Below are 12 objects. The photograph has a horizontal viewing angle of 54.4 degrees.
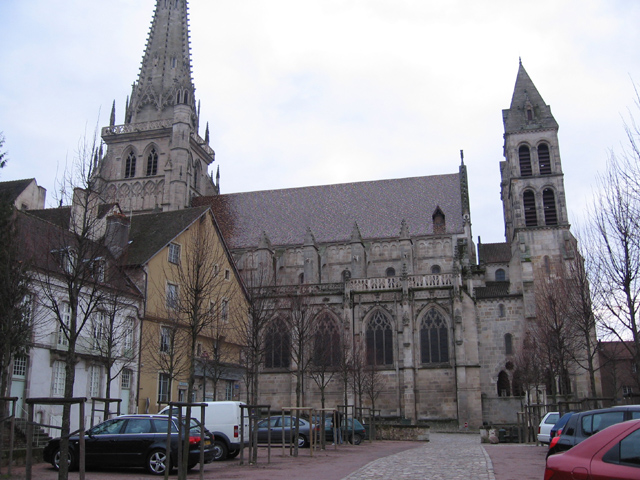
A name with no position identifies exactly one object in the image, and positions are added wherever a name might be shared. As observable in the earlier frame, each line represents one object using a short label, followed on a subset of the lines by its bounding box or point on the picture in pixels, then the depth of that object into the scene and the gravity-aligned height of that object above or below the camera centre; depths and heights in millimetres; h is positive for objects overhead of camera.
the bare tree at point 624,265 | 17172 +3109
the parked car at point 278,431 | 22516 -1826
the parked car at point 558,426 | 15442 -1265
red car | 5434 -733
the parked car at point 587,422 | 9711 -805
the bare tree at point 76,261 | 10953 +2458
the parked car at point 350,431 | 24484 -2051
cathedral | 37750 +10282
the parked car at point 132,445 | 13664 -1363
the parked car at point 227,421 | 17469 -1103
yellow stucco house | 25766 +3274
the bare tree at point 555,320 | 26250 +2689
